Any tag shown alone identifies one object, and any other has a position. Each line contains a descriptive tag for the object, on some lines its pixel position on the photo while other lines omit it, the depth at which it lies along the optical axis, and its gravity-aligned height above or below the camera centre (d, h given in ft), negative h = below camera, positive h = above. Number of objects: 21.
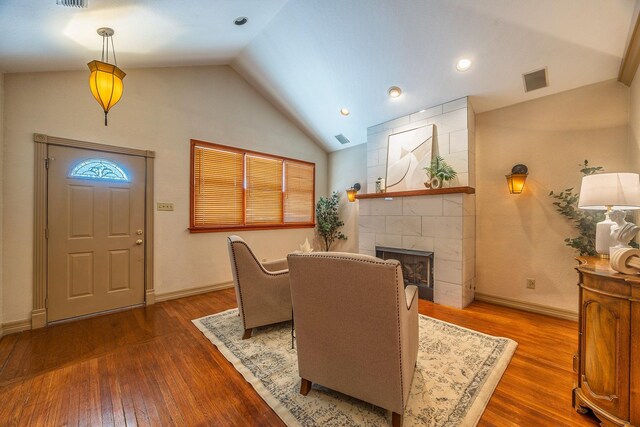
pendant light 7.43 +3.87
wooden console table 4.66 -2.57
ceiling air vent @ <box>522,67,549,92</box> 9.89 +5.35
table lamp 5.86 +0.45
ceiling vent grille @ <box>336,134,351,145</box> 17.24 +5.12
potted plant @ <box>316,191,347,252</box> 18.39 -0.38
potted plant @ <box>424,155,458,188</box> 11.71 +1.89
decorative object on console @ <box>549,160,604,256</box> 9.27 -0.08
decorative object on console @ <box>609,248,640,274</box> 4.70 -0.84
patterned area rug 5.25 -4.13
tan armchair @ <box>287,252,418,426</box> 4.55 -2.19
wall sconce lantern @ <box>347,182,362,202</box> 17.25 +1.52
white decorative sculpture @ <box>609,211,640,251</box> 5.71 -0.34
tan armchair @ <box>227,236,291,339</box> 8.16 -2.54
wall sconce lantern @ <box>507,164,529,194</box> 10.74 +1.53
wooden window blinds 13.50 +1.43
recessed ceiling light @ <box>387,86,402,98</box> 12.41 +6.02
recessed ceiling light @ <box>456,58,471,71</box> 10.26 +6.09
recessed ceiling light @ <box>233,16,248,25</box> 10.26 +7.89
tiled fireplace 11.34 -0.04
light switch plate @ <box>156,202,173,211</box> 12.08 +0.34
